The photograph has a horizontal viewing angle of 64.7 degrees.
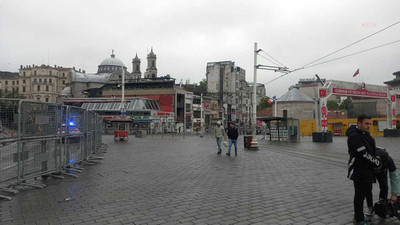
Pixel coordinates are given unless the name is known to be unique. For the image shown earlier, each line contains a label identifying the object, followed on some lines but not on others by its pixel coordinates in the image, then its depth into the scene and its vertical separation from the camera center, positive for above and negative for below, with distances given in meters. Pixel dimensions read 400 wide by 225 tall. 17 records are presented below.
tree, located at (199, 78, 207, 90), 109.86 +14.39
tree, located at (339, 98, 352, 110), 98.47 +6.00
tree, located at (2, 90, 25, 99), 61.76 +6.00
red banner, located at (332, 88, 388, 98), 29.03 +3.13
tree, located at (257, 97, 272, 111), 109.88 +7.03
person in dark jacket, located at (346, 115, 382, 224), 4.37 -0.53
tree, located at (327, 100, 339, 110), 105.07 +6.32
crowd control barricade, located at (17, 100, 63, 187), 7.16 -0.35
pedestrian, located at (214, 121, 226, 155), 15.77 -0.44
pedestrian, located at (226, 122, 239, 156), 14.86 -0.46
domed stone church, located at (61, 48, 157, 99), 97.56 +14.31
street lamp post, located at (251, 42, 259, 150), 18.36 +0.44
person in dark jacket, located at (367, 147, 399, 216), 4.55 -0.78
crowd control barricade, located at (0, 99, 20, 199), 6.76 -0.38
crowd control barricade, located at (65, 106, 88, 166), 9.51 -0.31
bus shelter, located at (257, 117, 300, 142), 27.11 -0.44
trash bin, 19.02 -0.97
